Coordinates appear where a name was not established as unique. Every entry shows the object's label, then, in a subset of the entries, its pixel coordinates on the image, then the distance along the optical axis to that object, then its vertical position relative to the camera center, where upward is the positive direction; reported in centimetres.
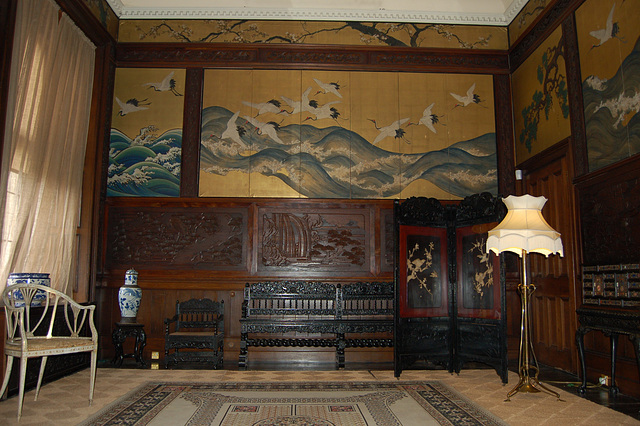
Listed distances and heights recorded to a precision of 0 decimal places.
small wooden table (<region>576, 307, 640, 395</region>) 407 -40
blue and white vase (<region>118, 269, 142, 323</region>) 620 -29
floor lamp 448 +42
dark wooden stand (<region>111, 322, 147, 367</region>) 608 -78
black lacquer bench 627 -49
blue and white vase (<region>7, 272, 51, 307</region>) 453 -4
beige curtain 489 +155
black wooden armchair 598 -72
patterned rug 372 -111
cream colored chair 382 -56
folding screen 541 -3
